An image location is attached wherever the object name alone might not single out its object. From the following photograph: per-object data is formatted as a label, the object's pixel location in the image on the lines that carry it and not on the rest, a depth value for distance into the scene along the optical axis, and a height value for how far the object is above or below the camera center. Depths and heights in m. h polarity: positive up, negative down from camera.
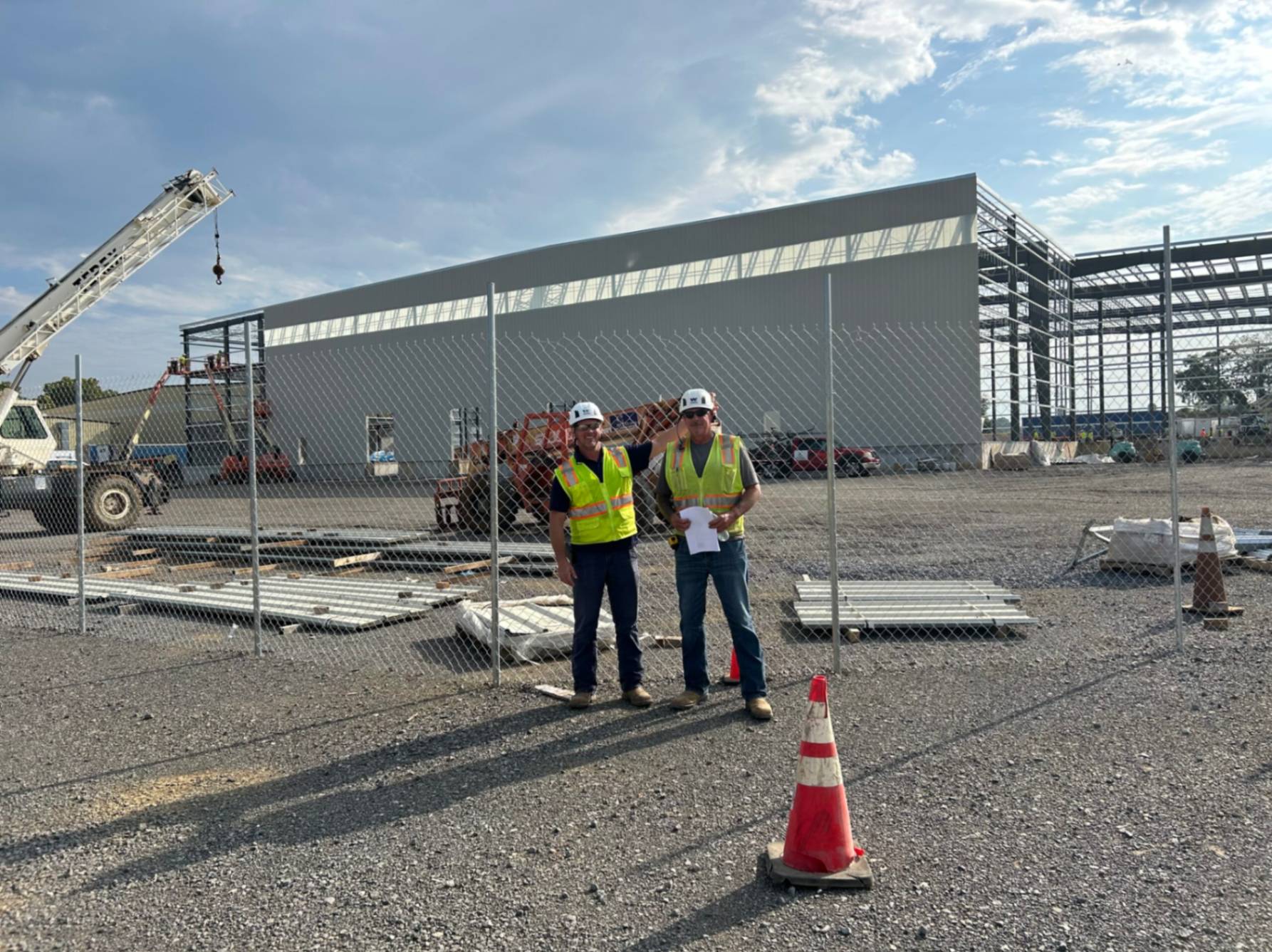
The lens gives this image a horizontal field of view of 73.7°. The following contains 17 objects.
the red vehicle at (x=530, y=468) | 14.65 -0.08
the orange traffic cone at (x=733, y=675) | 5.59 -1.43
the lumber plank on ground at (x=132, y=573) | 11.91 -1.46
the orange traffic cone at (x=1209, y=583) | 7.16 -1.12
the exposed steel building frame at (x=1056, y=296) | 30.92 +6.84
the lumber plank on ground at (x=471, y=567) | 11.04 -1.34
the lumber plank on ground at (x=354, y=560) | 11.76 -1.32
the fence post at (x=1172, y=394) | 5.70 +0.39
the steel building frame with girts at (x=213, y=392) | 40.28 +3.97
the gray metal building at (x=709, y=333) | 26.83 +4.85
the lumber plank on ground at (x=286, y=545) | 13.01 -1.20
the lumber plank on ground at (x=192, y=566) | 12.45 -1.46
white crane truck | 17.62 +2.84
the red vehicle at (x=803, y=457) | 22.02 +0.02
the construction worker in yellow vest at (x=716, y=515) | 5.04 -0.33
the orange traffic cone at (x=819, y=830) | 3.14 -1.41
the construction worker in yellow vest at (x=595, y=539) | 5.29 -0.49
